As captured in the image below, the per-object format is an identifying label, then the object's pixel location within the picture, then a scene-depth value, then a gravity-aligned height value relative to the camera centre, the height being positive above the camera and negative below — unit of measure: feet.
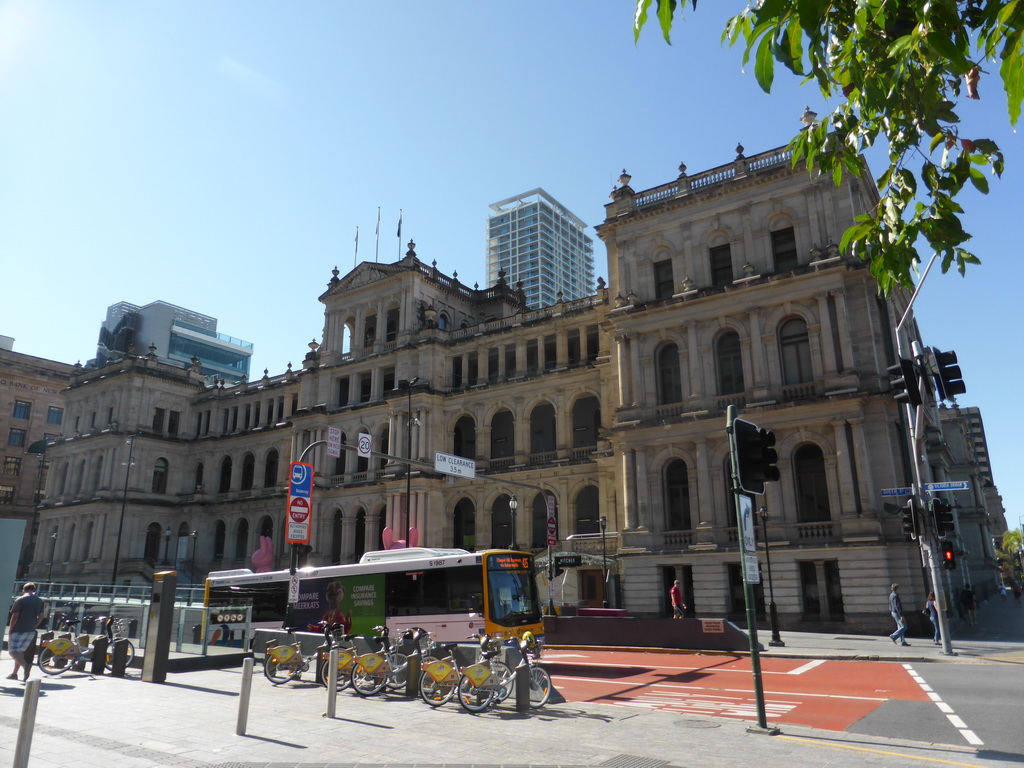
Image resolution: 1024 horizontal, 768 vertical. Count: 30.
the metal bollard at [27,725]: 22.25 -4.07
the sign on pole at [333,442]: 74.09 +14.82
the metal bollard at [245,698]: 35.88 -5.25
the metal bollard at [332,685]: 40.81 -5.26
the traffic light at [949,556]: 70.79 +2.66
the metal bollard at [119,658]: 58.95 -5.29
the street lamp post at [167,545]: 180.34 +11.81
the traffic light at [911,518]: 72.43 +6.50
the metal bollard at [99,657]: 60.59 -5.33
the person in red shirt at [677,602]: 93.30 -1.95
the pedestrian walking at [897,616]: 77.77 -3.34
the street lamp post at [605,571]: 111.04 +2.36
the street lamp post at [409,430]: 140.77 +30.89
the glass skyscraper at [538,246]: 515.09 +244.49
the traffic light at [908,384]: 62.69 +16.88
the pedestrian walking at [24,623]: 49.34 -2.06
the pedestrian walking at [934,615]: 82.12 -3.40
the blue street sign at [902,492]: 76.38 +9.61
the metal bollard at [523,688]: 42.55 -5.76
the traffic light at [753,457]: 36.86 +6.39
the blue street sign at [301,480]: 65.36 +9.62
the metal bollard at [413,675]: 49.67 -5.79
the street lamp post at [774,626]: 78.54 -4.40
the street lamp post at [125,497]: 177.64 +22.60
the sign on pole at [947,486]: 71.28 +9.50
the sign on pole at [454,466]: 77.87 +13.02
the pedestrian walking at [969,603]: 109.70 -2.81
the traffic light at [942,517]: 69.72 +6.29
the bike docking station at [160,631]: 56.08 -3.04
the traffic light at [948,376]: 51.65 +14.43
